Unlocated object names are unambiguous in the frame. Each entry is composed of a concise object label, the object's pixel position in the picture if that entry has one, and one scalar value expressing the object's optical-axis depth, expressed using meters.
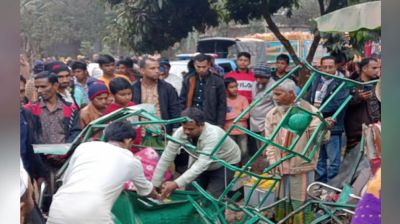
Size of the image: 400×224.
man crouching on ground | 4.27
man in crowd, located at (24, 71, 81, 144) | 4.88
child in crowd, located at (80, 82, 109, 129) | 4.82
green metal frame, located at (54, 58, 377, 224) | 4.10
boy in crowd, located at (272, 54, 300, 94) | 5.40
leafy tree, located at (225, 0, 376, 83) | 5.05
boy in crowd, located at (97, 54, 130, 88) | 5.41
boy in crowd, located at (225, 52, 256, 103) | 5.59
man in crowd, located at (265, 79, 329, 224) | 4.50
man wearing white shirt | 3.49
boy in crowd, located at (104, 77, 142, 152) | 4.73
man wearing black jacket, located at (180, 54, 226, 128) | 5.21
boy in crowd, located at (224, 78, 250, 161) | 5.09
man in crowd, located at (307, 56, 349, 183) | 4.93
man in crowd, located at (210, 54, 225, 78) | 5.35
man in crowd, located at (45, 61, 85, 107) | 5.25
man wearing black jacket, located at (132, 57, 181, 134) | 5.07
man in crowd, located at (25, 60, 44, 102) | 4.97
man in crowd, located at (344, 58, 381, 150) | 5.01
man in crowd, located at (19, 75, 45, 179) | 4.29
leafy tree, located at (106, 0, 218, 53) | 5.15
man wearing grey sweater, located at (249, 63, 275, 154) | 5.08
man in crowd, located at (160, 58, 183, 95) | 5.41
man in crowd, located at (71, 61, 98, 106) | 5.58
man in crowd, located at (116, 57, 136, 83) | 5.54
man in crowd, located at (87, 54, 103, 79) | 5.43
